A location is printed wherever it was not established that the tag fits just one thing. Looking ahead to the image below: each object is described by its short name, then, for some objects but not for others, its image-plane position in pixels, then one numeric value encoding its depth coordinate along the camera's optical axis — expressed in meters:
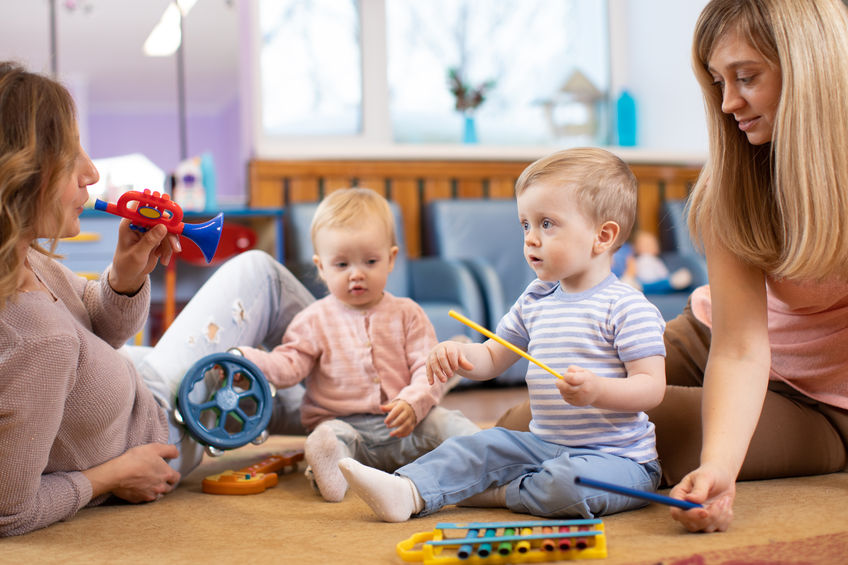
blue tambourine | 1.36
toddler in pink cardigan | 1.43
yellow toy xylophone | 0.91
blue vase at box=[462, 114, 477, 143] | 3.79
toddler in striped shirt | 1.09
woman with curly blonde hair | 1.04
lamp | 3.48
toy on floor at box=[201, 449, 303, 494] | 1.36
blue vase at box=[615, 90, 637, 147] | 4.00
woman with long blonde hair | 1.09
